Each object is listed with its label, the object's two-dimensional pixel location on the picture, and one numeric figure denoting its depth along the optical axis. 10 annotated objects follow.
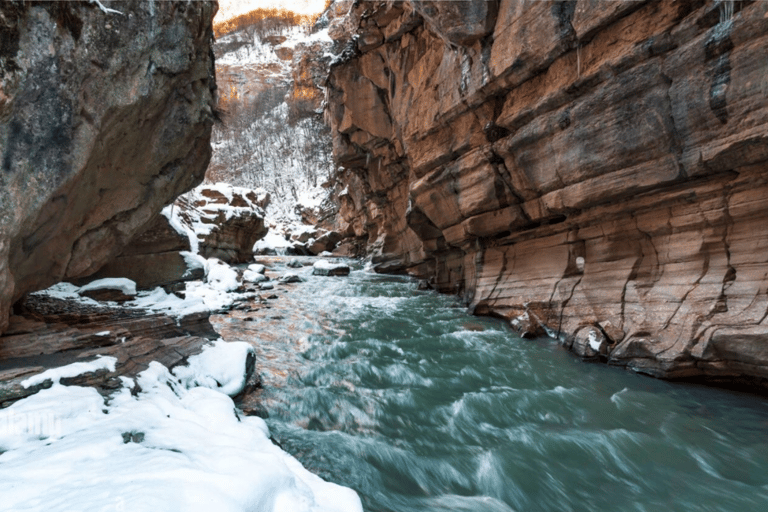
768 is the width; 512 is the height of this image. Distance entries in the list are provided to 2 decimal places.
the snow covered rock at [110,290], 7.47
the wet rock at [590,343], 6.60
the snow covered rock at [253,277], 17.76
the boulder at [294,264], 26.17
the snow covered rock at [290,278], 18.81
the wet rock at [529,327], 8.16
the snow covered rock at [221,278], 14.08
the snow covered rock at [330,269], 20.97
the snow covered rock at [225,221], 22.61
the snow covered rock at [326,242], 39.16
